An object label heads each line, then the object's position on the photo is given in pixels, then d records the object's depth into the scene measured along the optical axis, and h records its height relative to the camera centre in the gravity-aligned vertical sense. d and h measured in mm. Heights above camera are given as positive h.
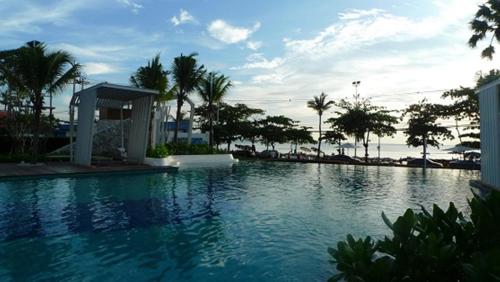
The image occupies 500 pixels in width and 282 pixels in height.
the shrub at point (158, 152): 21795 -4
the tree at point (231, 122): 42625 +4080
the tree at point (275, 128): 43781 +3477
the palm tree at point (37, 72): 17922 +4045
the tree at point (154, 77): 26312 +5693
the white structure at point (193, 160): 21406 -491
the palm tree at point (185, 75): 26766 +6073
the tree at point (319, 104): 39469 +5967
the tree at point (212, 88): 31962 +6022
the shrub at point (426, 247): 2070 -547
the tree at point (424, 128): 33719 +3106
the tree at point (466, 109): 30358 +4603
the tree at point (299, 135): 44375 +2726
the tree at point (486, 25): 16641 +6638
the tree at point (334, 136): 40688 +2529
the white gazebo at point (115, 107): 18875 +2307
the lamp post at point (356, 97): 39312 +6872
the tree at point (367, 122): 37156 +3862
